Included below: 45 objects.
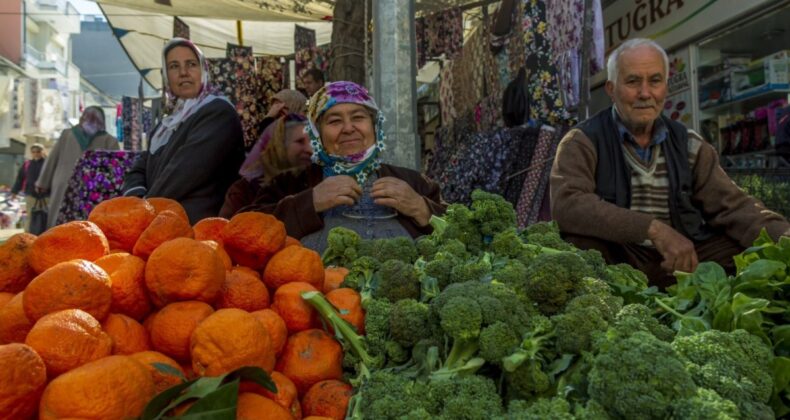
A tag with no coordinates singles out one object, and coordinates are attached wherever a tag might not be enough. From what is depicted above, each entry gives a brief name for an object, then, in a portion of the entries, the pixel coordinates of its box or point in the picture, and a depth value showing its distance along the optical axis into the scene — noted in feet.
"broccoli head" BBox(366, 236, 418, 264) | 5.72
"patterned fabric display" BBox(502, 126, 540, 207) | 17.22
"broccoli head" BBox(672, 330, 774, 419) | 3.38
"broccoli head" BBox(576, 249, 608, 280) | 5.16
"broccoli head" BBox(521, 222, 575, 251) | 5.65
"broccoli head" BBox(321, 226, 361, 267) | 6.09
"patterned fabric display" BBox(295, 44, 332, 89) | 25.55
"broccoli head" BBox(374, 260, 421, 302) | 4.91
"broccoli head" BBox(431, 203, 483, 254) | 5.90
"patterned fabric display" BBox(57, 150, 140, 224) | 16.08
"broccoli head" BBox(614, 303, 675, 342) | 4.04
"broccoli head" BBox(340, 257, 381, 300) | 5.48
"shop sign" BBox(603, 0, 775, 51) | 18.74
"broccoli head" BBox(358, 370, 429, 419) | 3.67
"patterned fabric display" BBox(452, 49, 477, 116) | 25.17
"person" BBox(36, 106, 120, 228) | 22.53
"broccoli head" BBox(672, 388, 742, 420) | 3.01
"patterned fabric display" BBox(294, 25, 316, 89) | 28.84
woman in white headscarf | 11.60
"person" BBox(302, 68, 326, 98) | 21.89
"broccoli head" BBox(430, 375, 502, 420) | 3.47
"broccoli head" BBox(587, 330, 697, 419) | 3.13
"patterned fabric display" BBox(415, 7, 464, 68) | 25.63
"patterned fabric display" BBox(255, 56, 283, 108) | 24.83
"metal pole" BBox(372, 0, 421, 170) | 11.21
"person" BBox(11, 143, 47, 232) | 30.73
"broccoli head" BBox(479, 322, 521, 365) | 3.83
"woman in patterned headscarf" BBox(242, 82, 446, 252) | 9.27
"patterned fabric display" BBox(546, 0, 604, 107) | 15.92
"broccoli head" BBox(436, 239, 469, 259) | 5.44
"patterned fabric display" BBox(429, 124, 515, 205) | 17.68
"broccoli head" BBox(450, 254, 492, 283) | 4.80
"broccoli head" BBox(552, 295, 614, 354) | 3.83
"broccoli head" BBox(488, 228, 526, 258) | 5.47
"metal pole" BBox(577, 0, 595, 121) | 15.51
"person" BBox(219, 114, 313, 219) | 11.29
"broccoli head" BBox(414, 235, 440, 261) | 5.79
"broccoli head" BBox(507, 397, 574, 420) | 3.19
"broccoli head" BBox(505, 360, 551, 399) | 3.70
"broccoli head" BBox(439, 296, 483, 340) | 3.91
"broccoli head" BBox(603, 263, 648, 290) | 5.28
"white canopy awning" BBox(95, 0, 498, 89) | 26.20
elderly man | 9.43
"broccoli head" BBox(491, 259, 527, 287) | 4.64
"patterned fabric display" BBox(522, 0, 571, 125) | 16.48
